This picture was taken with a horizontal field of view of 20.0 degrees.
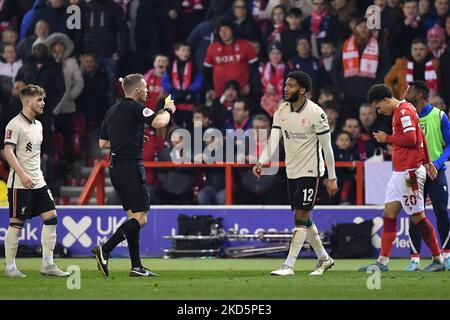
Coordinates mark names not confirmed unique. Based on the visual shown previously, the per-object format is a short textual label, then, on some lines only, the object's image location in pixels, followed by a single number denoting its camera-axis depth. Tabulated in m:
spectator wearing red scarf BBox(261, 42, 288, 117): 20.20
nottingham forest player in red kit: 14.30
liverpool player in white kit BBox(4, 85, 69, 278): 14.14
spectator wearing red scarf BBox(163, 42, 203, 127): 20.75
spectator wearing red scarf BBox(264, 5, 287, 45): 20.84
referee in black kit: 13.74
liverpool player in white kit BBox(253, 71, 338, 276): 13.89
